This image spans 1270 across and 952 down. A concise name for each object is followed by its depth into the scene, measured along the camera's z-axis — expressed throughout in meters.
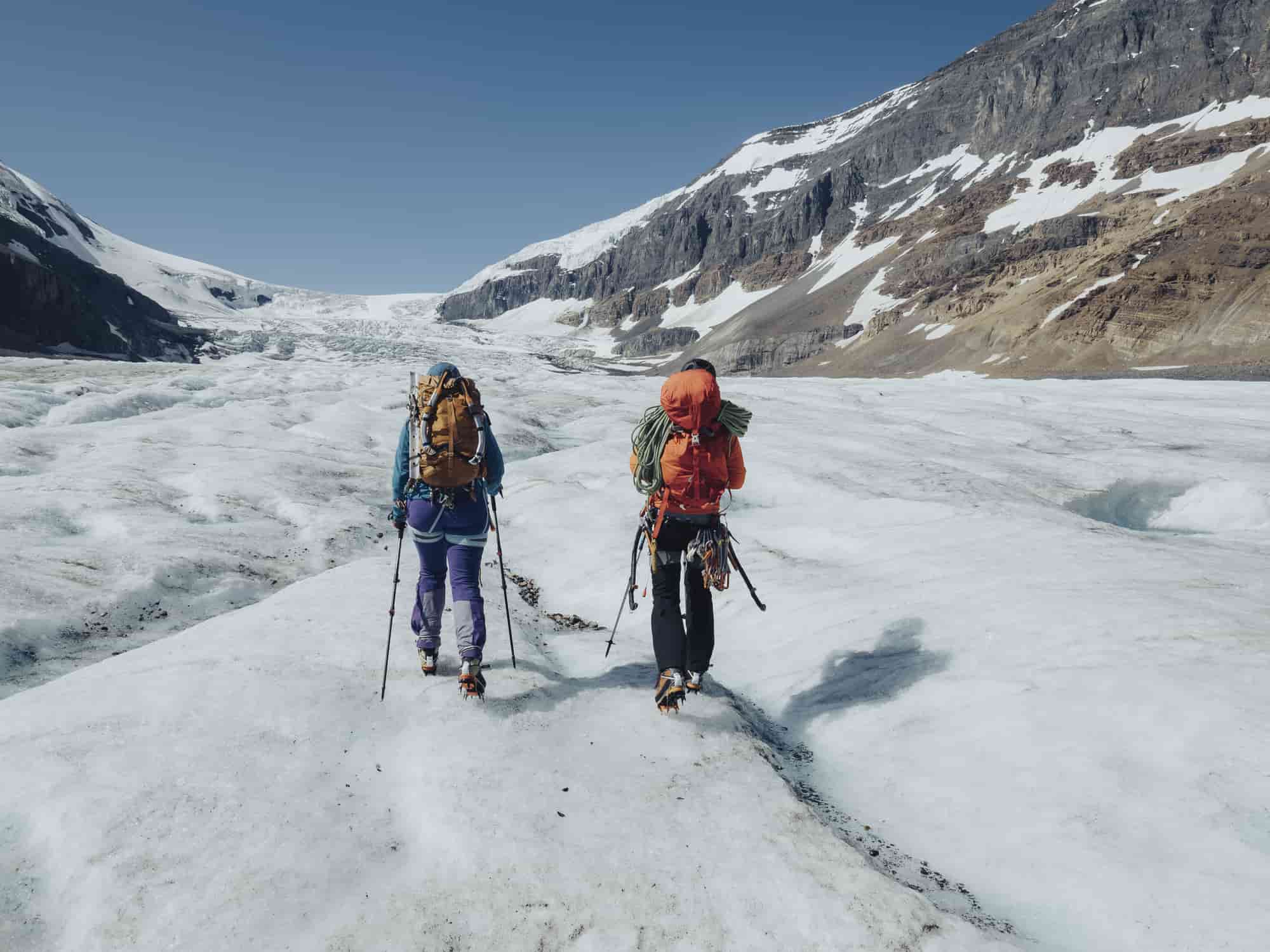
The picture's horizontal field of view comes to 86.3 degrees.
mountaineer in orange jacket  5.62
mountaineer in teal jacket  5.73
